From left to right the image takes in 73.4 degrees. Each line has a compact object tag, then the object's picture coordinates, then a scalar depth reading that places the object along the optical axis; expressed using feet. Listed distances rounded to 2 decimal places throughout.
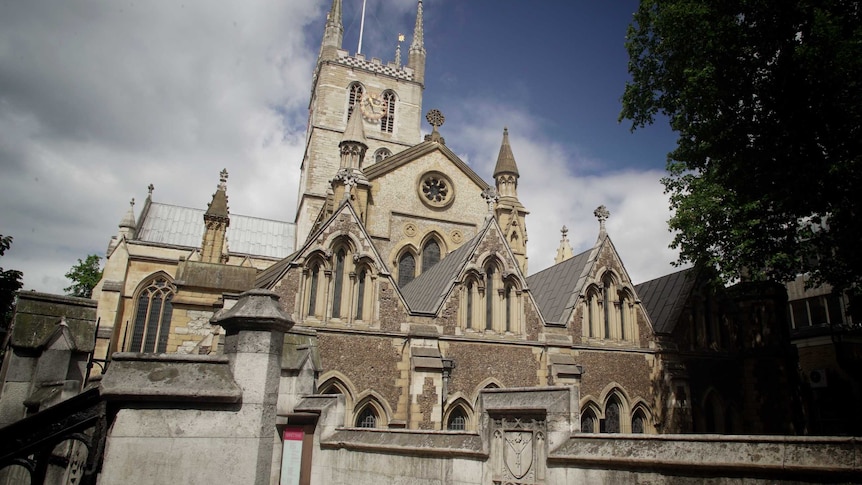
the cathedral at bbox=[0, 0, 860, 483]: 49.49
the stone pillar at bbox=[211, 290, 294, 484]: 17.49
